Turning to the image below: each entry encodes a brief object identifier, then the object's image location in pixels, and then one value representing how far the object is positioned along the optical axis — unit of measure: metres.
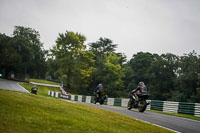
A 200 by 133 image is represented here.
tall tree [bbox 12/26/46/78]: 71.62
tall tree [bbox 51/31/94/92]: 61.62
